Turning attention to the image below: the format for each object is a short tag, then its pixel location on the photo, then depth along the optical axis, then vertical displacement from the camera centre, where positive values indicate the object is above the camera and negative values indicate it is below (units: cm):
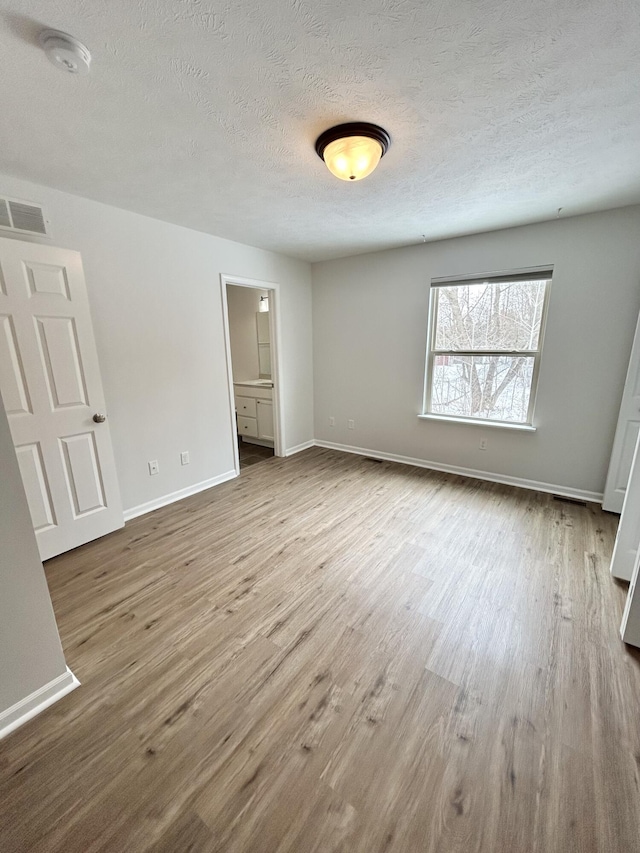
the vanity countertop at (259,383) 470 -48
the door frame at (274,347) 346 +3
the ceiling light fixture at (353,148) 163 +99
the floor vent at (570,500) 306 -141
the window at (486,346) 322 +0
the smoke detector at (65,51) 112 +102
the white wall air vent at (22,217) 203 +83
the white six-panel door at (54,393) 208 -27
